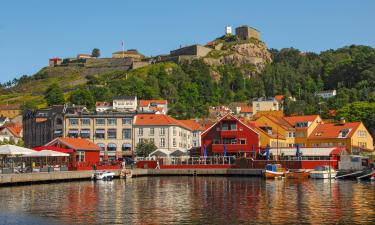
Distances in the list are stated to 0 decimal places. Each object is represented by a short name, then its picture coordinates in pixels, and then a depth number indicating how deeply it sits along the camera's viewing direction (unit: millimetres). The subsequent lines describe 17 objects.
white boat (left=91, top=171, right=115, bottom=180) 79250
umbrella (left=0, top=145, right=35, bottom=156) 69000
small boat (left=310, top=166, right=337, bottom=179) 77731
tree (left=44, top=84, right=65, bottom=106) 189550
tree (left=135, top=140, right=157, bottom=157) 111938
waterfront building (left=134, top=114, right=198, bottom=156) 117062
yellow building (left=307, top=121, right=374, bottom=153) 102625
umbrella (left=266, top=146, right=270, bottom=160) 88625
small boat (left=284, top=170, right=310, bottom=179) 80875
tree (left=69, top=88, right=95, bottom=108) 176375
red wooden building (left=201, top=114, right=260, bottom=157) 96750
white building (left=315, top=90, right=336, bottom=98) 195450
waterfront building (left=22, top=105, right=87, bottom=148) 121500
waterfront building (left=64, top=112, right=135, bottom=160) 118438
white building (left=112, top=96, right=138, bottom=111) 166062
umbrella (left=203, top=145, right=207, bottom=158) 93362
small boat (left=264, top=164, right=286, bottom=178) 79312
